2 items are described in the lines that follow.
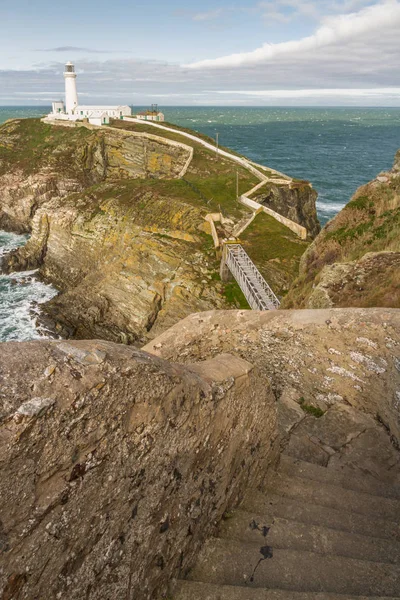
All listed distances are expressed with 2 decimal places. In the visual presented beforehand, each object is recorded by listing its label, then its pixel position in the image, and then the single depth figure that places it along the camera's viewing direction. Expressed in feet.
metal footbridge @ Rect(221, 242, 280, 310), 91.03
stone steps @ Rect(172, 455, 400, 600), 15.57
